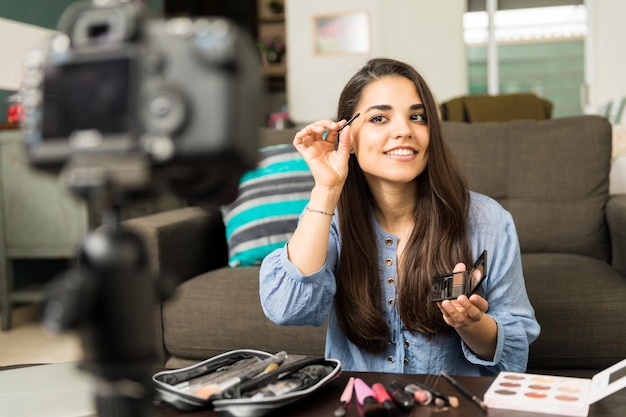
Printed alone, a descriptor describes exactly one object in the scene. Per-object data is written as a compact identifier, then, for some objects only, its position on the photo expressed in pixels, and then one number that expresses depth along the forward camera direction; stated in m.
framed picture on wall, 5.51
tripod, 0.35
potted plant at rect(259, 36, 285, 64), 6.33
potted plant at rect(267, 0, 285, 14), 6.34
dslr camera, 0.36
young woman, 1.19
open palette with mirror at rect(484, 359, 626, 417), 0.82
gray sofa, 1.62
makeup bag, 0.84
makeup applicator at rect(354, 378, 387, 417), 0.81
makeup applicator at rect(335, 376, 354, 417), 0.84
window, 5.39
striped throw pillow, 1.97
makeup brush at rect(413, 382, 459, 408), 0.85
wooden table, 0.82
